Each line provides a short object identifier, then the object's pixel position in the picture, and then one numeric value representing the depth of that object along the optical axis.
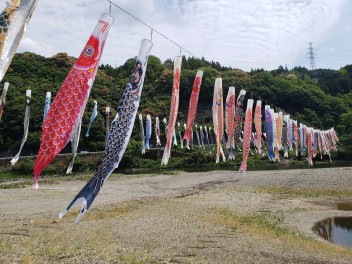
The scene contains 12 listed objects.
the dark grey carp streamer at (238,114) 14.20
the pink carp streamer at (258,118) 16.41
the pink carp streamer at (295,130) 23.42
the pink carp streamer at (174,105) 9.98
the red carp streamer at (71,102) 5.88
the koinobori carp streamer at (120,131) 6.26
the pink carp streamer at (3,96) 13.10
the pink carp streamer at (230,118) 13.78
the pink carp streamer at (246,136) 14.45
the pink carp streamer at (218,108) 12.49
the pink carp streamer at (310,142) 26.12
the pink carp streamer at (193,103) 11.14
